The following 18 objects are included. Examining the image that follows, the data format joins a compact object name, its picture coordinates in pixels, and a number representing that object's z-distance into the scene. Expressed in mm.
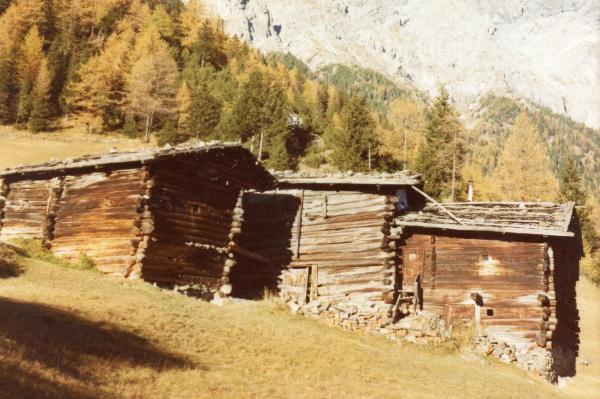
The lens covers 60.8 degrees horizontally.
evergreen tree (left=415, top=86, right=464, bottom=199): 50156
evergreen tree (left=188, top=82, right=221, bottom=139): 60312
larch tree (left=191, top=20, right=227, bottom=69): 88500
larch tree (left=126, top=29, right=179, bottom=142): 61031
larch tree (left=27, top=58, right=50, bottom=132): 61969
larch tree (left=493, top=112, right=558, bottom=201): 54000
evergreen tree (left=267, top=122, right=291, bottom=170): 52188
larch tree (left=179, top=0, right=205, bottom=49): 91000
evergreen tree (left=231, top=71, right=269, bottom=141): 57844
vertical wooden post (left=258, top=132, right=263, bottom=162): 56231
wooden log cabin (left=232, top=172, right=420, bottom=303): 24234
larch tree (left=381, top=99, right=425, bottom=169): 64500
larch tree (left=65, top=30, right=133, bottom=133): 64438
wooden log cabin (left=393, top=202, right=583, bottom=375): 22405
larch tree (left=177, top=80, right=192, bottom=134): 64225
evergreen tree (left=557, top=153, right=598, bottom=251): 55000
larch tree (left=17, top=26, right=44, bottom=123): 63594
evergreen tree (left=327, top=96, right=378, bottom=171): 53094
